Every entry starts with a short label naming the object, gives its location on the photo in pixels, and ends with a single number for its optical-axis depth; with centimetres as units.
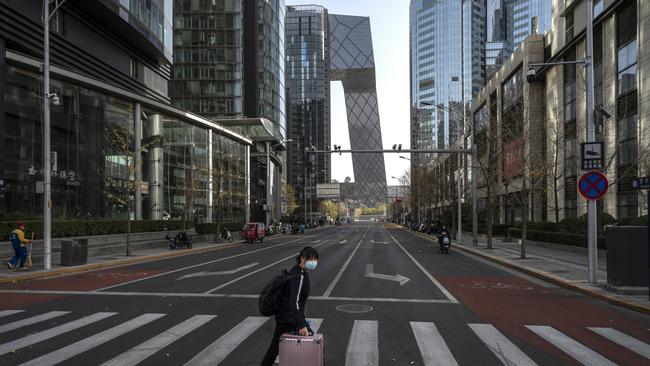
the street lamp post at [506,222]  3268
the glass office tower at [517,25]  16262
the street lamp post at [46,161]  1817
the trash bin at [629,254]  1219
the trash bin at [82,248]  1984
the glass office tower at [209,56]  7825
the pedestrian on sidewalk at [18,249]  1744
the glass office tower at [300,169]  17776
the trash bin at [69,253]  1933
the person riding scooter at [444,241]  2794
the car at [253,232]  4128
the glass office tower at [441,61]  8562
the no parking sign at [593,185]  1336
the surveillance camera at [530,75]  1575
